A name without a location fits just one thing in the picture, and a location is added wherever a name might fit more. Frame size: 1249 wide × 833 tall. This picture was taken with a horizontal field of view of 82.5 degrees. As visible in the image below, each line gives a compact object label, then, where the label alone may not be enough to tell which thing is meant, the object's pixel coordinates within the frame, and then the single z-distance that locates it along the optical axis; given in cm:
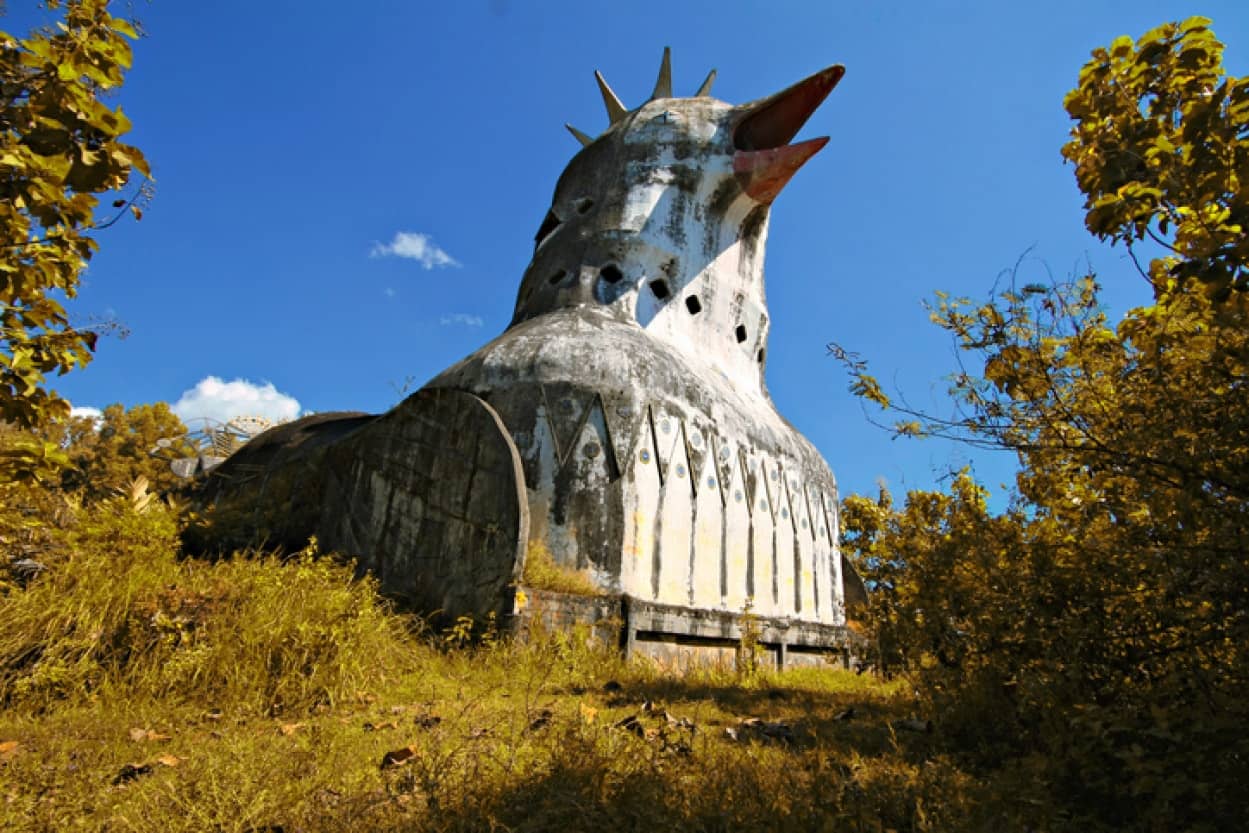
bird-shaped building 775
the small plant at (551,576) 723
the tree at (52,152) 271
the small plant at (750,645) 759
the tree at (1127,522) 267
